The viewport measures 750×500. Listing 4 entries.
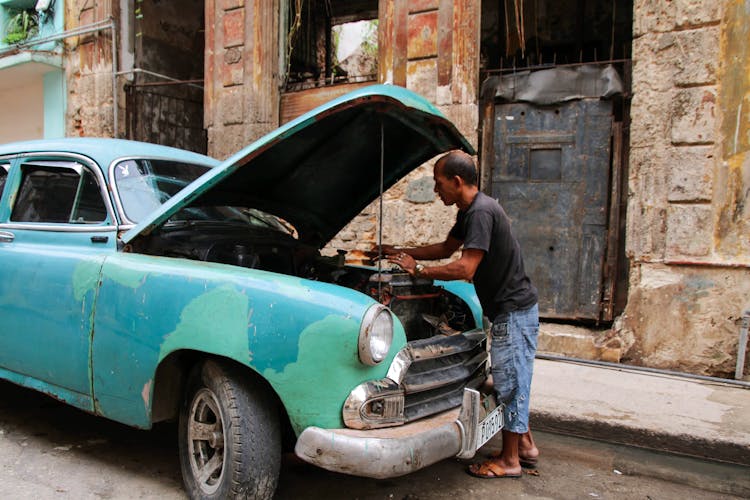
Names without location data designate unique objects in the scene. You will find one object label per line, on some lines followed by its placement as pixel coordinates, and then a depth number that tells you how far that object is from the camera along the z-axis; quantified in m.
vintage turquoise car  2.37
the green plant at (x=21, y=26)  9.80
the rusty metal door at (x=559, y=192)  6.11
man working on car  3.09
